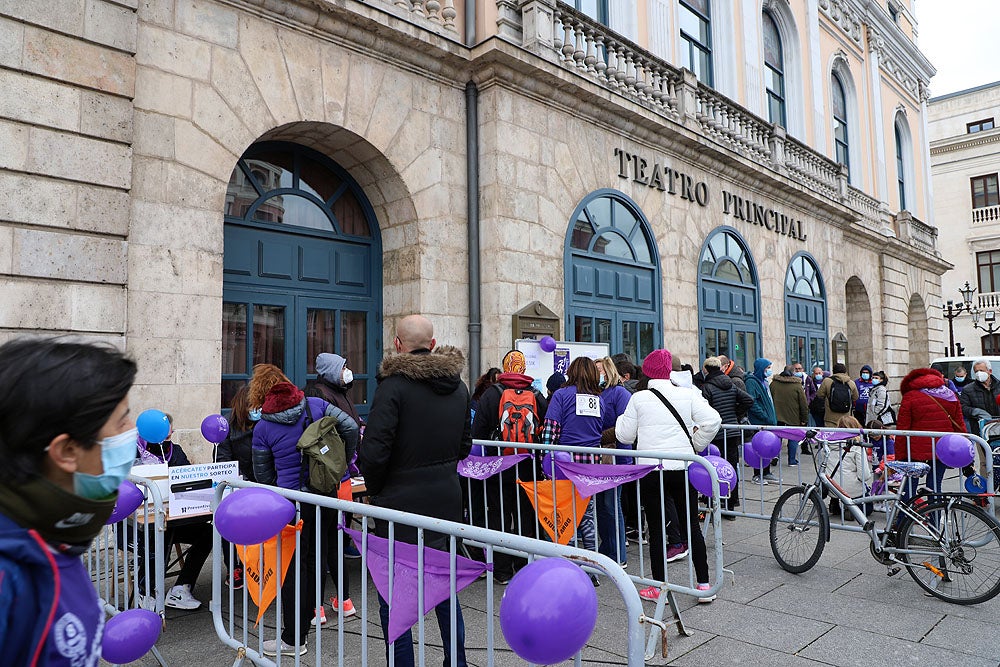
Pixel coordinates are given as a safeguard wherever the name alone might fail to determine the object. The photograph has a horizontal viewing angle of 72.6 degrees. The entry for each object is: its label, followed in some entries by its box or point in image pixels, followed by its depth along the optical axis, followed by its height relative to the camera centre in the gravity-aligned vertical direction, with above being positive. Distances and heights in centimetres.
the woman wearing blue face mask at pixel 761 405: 986 -42
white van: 1841 +27
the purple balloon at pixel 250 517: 296 -58
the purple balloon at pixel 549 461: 550 -68
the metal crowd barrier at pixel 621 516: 427 -112
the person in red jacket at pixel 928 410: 652 -35
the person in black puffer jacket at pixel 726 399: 808 -27
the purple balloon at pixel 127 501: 347 -60
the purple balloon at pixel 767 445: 650 -66
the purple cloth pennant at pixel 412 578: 271 -80
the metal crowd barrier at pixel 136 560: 381 -115
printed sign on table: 427 -65
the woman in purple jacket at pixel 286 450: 424 -42
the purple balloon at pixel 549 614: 171 -60
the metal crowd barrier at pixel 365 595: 208 -89
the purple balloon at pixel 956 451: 573 -66
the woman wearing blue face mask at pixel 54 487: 120 -19
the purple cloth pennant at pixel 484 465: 554 -70
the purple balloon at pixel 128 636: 246 -92
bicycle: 473 -121
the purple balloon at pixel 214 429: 523 -35
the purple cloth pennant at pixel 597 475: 482 -70
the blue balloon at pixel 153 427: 473 -29
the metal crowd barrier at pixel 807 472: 586 -136
